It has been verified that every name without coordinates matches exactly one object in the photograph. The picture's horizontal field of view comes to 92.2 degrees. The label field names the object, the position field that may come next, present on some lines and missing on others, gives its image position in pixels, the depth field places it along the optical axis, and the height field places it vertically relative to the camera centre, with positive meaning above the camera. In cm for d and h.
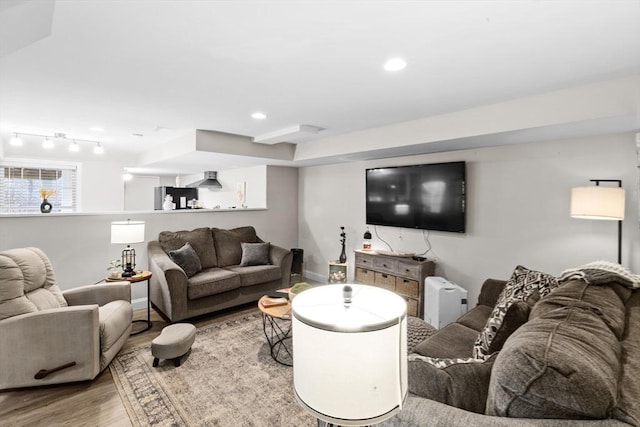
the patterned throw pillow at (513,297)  156 -54
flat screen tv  371 +23
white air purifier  335 -98
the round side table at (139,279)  325 -72
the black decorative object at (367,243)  462 -45
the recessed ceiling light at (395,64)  204 +102
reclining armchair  222 -92
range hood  672 +69
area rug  204 -134
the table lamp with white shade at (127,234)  321 -24
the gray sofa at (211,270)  344 -76
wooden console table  380 -80
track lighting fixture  430 +107
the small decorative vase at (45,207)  356 +4
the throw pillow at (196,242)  413 -41
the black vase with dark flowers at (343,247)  486 -52
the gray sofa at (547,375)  88 -52
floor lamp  248 +10
